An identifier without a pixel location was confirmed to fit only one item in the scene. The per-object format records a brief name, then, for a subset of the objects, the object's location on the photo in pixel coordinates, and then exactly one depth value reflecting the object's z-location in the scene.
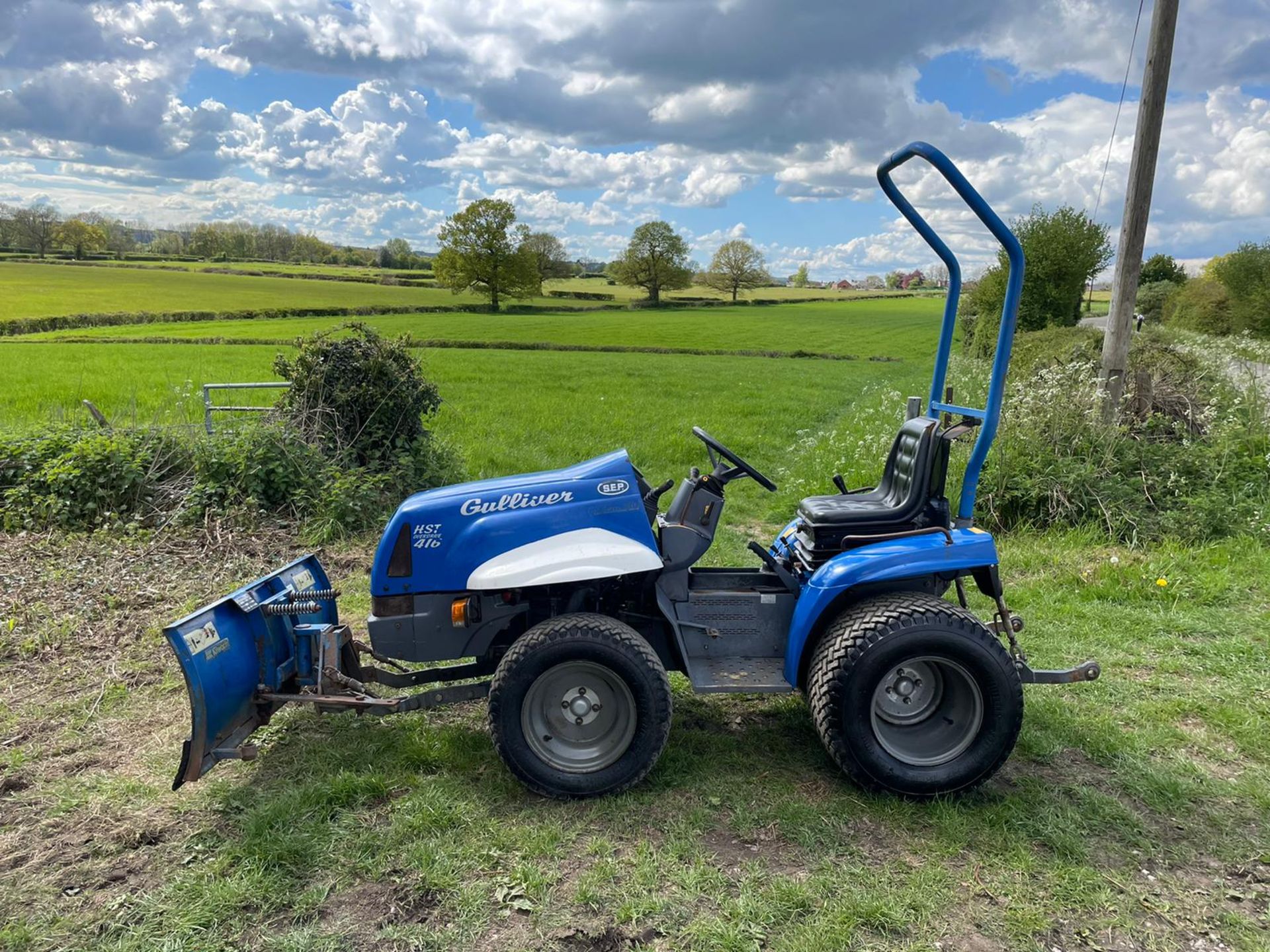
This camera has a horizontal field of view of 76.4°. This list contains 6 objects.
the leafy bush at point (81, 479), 6.72
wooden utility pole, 7.71
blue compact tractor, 3.29
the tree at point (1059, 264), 23.17
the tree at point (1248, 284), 31.19
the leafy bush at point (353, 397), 7.93
